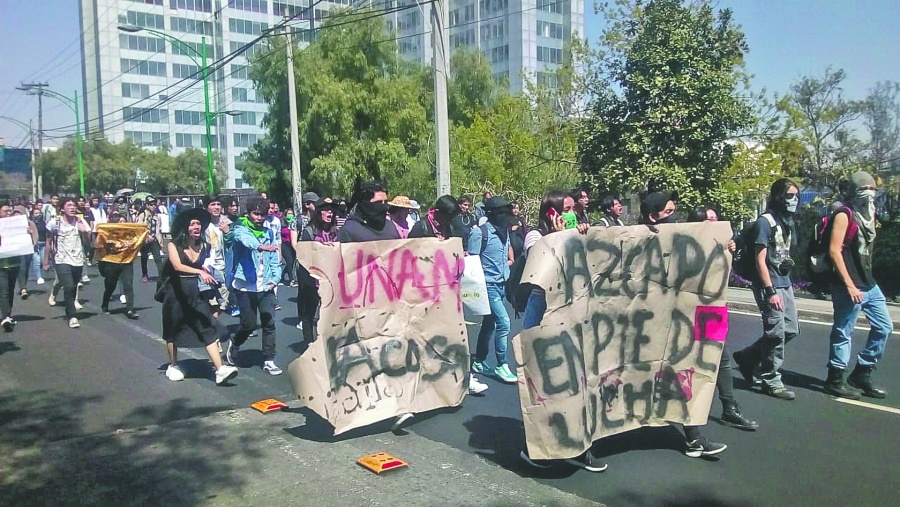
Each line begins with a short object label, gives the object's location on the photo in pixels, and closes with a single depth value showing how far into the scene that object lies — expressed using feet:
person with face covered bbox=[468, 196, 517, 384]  22.76
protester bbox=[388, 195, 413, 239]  21.53
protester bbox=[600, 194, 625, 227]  21.29
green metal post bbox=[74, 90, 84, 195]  156.07
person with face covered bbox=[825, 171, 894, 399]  20.25
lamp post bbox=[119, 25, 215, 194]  94.53
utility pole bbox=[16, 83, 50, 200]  178.79
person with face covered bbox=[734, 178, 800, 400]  19.86
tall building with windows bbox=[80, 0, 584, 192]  253.03
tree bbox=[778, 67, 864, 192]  55.88
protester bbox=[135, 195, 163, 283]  48.85
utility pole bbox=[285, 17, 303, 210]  77.74
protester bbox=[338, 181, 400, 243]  19.70
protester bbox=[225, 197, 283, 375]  23.72
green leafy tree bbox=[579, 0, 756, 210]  42.16
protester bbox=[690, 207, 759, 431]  17.63
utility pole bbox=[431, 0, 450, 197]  50.39
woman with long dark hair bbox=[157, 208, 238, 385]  22.86
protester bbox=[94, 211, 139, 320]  36.40
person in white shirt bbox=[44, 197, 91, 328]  34.17
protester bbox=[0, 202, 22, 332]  31.94
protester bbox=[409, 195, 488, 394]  21.22
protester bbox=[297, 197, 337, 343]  24.57
